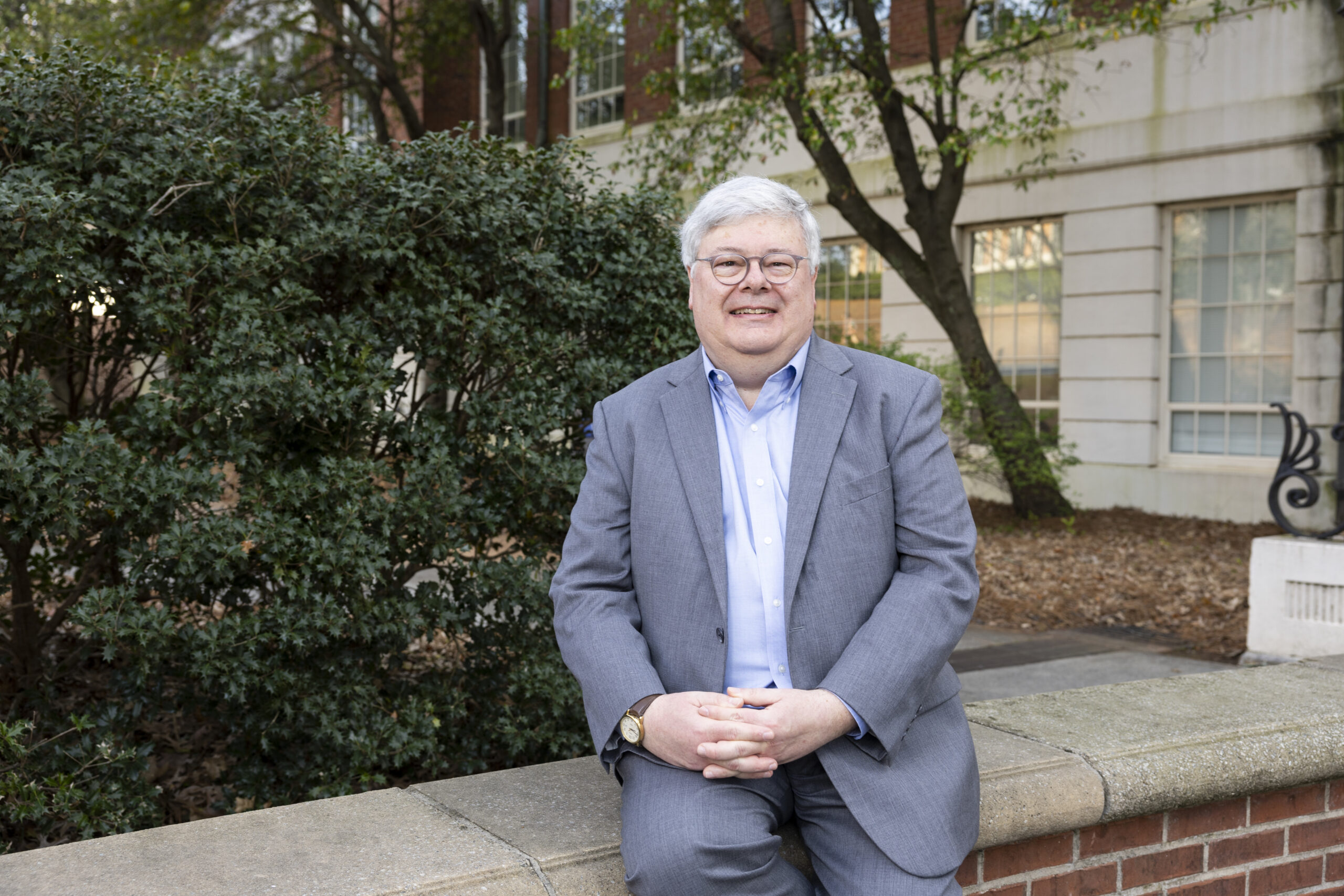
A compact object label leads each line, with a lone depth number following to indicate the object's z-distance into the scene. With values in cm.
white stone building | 1116
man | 214
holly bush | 314
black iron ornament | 552
